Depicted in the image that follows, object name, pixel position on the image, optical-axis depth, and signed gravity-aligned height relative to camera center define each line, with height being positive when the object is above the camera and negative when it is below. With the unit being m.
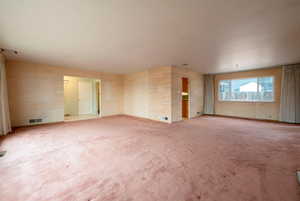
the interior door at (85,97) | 7.33 +0.02
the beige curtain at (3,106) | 3.65 -0.25
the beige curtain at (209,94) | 7.28 +0.20
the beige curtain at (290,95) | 4.96 +0.10
